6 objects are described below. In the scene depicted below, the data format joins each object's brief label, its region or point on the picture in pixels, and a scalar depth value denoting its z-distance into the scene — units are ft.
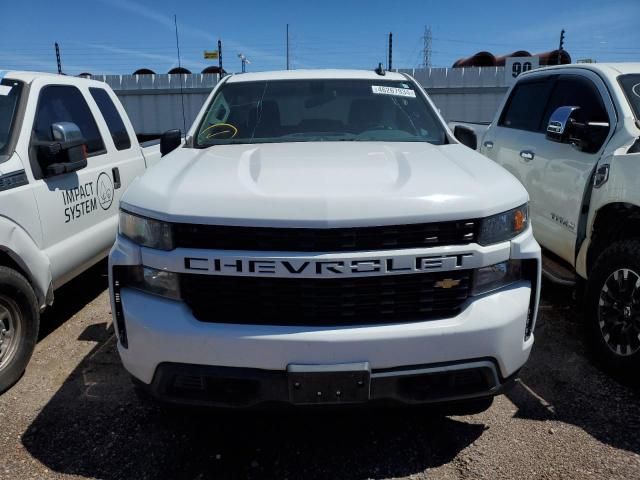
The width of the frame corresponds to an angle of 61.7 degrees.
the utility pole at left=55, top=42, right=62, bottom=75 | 55.62
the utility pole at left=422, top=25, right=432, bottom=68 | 151.27
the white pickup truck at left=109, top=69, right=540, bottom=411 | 6.93
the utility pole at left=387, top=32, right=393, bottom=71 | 56.75
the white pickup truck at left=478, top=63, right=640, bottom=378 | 10.43
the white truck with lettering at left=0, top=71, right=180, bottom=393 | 10.61
